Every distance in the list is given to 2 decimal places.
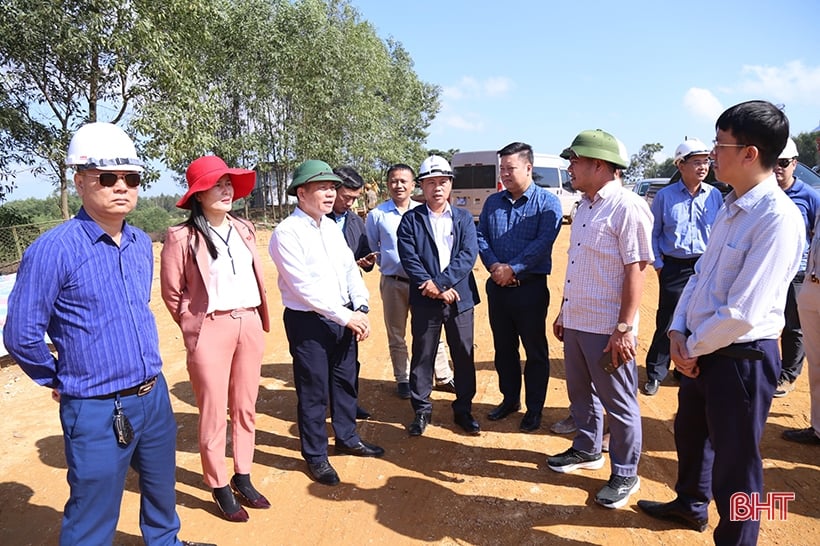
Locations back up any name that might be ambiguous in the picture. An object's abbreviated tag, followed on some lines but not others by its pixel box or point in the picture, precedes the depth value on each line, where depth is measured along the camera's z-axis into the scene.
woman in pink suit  2.75
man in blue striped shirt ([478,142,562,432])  3.75
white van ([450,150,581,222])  14.93
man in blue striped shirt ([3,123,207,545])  1.93
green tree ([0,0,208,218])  8.56
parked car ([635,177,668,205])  14.66
